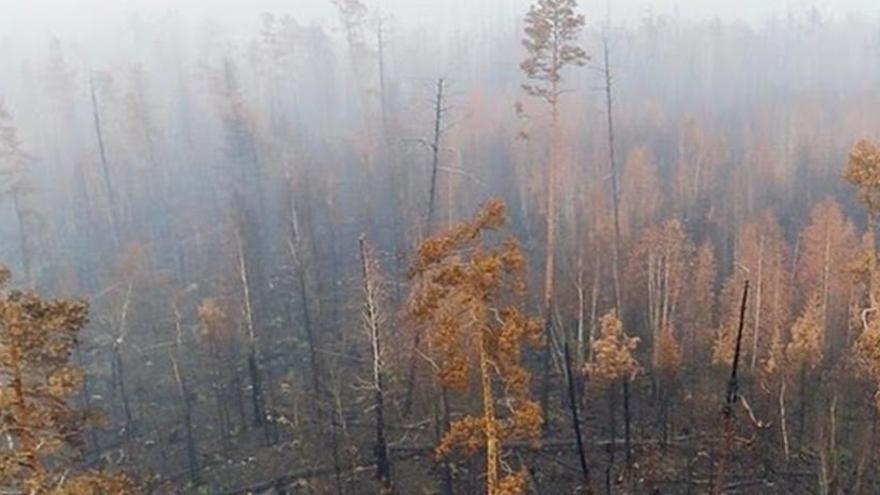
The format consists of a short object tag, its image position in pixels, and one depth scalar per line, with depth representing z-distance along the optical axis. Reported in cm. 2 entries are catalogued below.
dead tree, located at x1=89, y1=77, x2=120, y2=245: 6159
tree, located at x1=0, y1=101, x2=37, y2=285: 4859
